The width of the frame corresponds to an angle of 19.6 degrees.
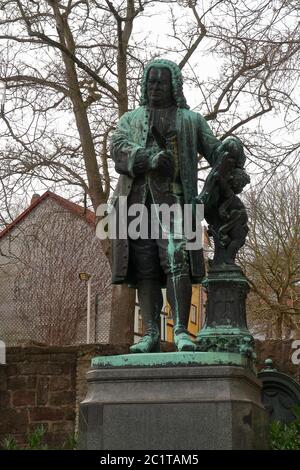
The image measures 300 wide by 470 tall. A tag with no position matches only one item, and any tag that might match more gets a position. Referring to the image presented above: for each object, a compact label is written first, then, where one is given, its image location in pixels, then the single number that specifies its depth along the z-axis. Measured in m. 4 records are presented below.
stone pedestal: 5.07
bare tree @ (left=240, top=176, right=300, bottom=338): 24.33
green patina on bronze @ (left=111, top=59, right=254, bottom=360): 5.86
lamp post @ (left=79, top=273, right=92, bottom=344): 21.41
